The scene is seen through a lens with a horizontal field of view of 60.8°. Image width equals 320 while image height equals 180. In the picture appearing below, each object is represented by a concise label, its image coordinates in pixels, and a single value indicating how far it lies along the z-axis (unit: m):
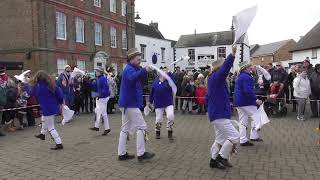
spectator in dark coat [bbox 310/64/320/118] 9.64
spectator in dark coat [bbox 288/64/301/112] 10.72
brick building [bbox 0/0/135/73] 17.46
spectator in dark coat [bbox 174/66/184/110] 11.88
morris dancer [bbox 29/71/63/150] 6.08
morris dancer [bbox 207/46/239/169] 4.58
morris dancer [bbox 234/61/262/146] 5.83
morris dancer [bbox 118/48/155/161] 5.13
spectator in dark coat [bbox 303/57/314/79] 9.80
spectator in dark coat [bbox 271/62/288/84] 10.00
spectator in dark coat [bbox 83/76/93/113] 11.64
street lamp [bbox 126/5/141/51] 21.33
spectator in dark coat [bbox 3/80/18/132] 8.61
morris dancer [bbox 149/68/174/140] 6.84
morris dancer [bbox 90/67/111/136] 7.37
